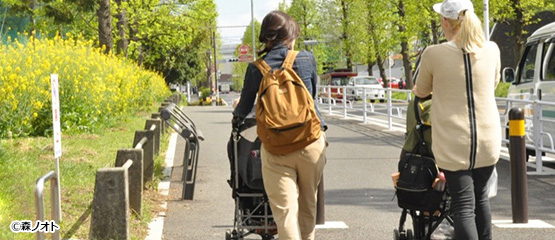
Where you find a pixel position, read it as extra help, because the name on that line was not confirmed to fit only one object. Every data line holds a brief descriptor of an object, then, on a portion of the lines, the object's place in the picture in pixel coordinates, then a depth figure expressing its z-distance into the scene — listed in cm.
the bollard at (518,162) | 768
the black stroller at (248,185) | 570
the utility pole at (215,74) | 7561
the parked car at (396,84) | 6781
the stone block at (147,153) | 1033
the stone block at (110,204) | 666
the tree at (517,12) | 3444
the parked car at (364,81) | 5278
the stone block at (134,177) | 811
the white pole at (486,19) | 2581
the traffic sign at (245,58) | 4805
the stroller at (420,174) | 564
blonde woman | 513
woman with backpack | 508
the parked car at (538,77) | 1212
